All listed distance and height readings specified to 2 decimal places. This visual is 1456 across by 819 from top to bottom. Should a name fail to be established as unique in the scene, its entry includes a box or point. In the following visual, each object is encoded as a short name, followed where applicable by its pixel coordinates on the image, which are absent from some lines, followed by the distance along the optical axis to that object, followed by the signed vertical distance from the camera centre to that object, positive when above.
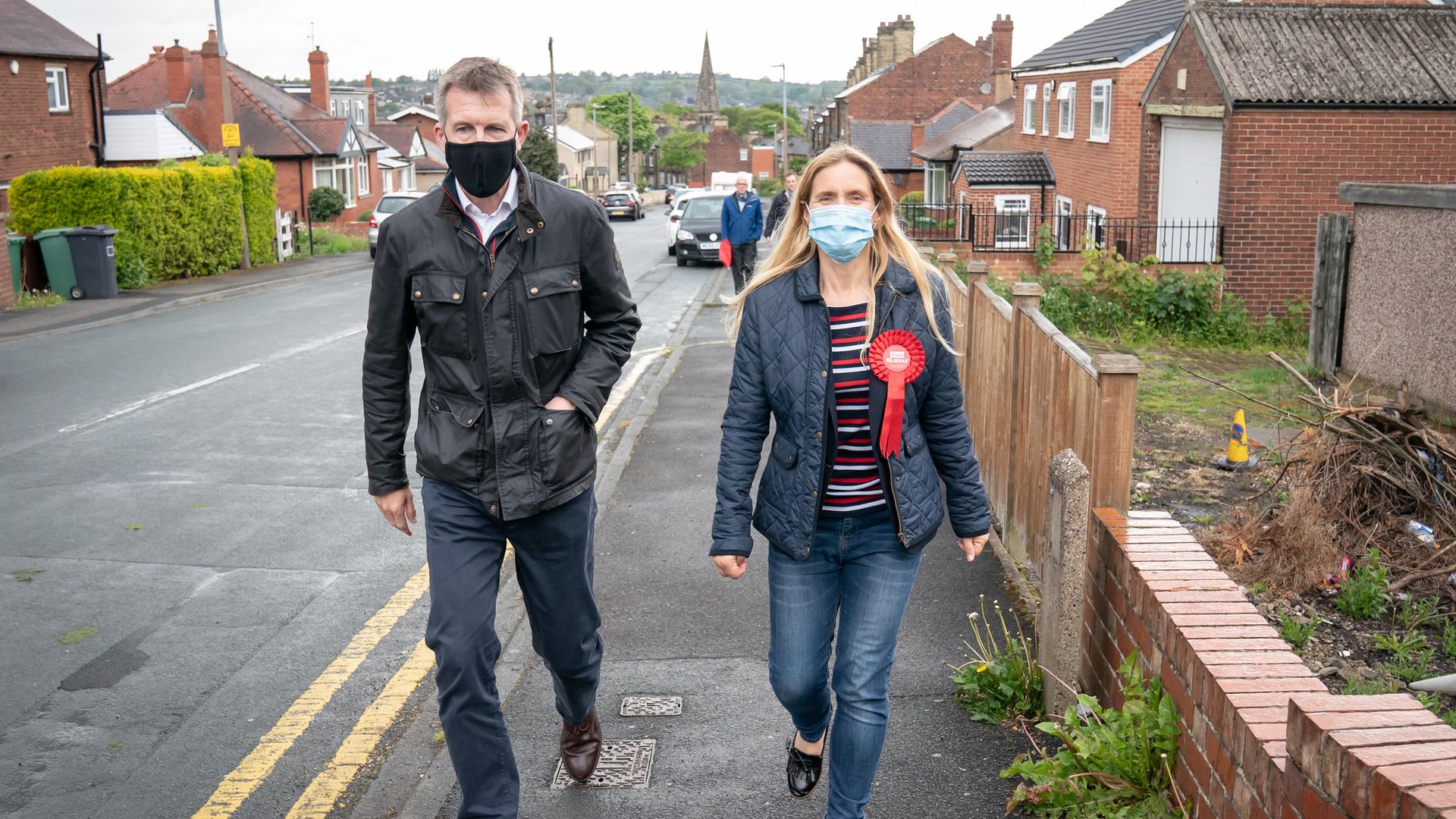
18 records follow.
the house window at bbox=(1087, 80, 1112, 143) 28.84 +1.62
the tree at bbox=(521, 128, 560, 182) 64.56 +1.56
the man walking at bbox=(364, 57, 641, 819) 3.79 -0.57
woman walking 3.68 -0.72
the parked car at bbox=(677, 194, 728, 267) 29.00 -1.06
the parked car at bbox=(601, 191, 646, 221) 58.81 -0.79
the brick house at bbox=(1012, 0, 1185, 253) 27.72 +1.86
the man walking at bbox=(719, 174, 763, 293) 17.33 -0.44
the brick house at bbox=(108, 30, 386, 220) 47.09 +2.46
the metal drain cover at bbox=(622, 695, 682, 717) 4.91 -1.93
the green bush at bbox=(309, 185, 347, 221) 47.81 -0.52
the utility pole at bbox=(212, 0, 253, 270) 27.48 +1.60
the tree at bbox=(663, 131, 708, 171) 156.12 +4.26
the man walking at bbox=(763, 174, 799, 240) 13.23 -0.20
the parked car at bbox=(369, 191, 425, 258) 32.38 -0.39
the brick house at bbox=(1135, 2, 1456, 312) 18.38 +0.95
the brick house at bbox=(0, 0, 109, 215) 30.11 +2.28
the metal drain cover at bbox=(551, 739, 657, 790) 4.34 -1.93
